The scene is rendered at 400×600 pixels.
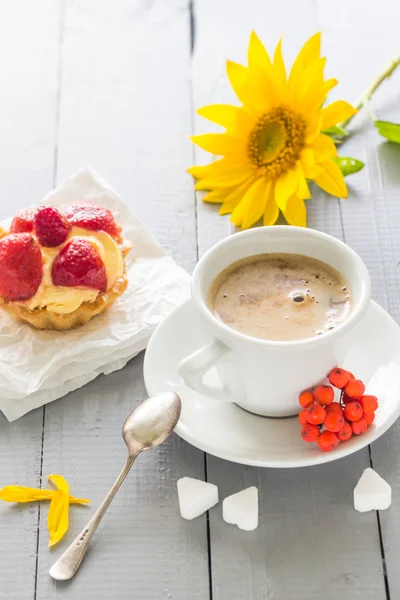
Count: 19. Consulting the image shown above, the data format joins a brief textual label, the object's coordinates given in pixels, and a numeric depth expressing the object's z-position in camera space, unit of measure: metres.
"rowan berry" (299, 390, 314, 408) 0.65
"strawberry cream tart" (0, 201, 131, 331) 0.73
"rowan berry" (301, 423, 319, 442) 0.65
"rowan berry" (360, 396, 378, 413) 0.65
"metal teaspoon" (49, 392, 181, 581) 0.65
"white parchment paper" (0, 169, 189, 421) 0.72
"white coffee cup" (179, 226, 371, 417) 0.64
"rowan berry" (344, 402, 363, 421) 0.65
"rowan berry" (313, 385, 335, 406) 0.65
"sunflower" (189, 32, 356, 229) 0.79
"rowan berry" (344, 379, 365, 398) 0.65
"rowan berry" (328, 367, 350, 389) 0.66
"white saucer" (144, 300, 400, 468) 0.65
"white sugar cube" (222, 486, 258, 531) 0.66
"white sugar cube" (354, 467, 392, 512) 0.66
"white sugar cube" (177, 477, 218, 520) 0.66
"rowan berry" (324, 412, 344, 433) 0.64
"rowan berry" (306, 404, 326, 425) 0.65
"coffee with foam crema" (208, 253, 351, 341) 0.66
